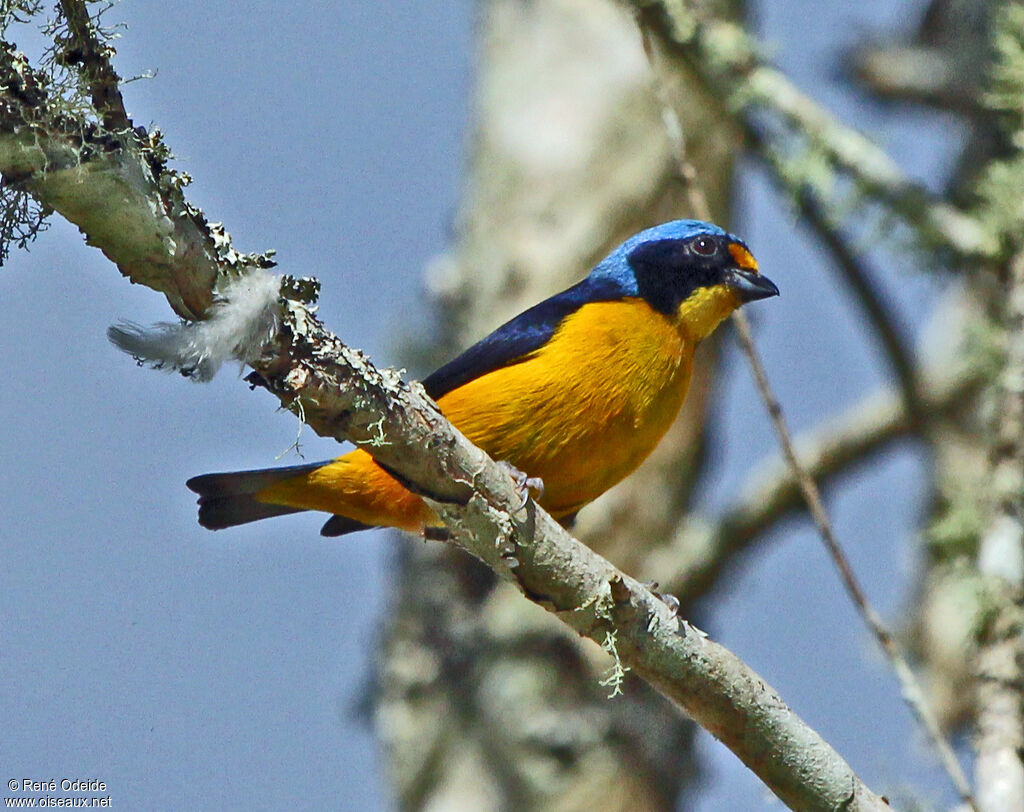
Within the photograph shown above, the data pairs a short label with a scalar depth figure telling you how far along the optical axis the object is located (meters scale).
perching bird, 8.41
